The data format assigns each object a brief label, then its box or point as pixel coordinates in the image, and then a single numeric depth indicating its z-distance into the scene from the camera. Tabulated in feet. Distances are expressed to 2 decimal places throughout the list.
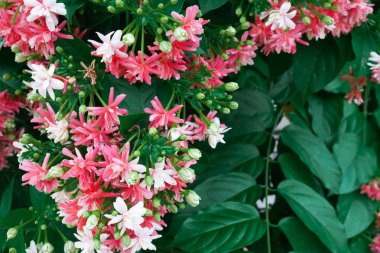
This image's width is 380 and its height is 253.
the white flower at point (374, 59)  2.70
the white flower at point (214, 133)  2.34
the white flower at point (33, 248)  2.40
